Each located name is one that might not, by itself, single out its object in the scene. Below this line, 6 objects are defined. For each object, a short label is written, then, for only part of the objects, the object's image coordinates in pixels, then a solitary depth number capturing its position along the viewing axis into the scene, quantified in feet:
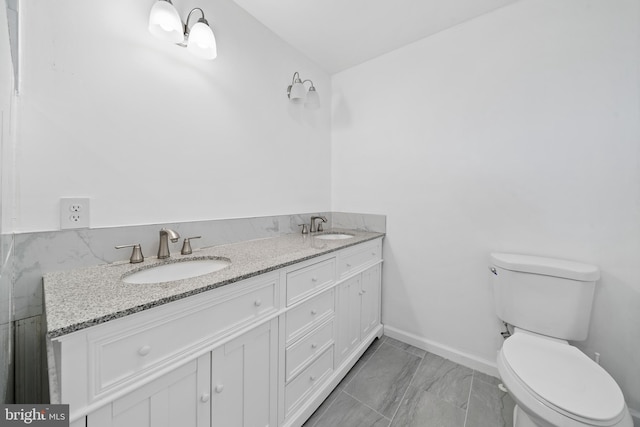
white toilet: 2.66
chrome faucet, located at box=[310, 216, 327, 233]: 6.56
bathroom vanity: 1.92
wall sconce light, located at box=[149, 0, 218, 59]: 3.43
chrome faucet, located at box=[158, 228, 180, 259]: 3.69
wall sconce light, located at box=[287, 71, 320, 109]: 5.70
